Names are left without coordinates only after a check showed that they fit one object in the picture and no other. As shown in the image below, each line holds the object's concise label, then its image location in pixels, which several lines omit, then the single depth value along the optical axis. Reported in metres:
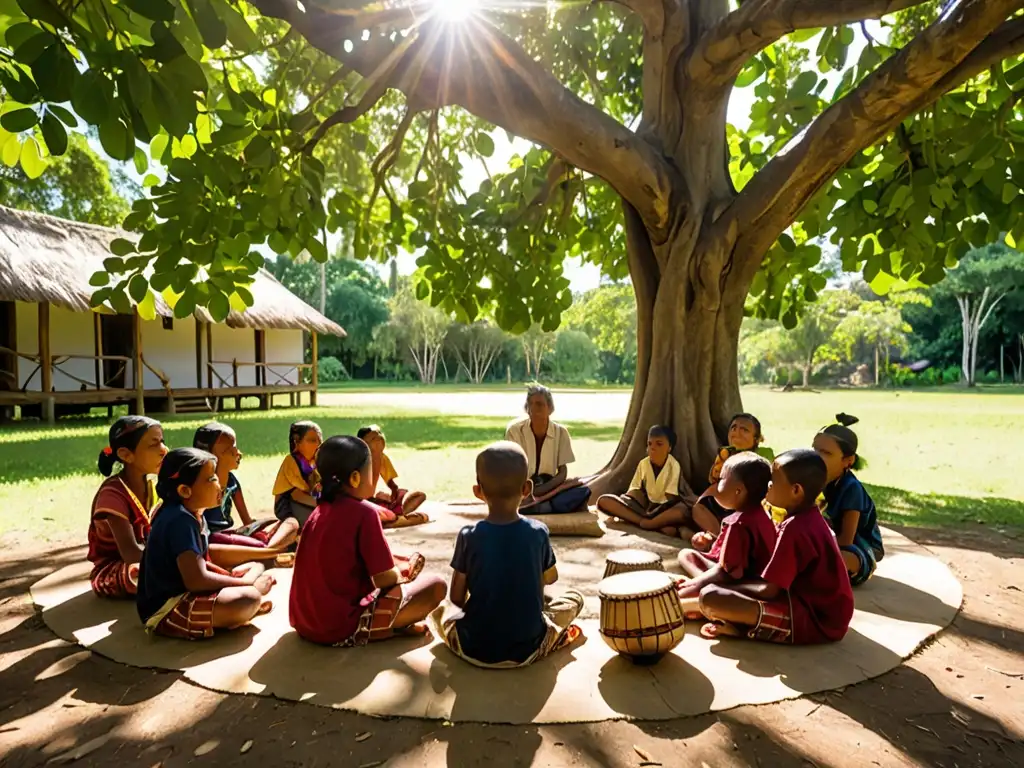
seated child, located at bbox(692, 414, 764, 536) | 5.14
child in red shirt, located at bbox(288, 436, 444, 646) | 3.13
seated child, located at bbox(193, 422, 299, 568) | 4.30
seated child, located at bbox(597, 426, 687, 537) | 5.59
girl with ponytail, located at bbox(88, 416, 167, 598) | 3.62
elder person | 5.81
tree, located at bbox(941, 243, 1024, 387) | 36.91
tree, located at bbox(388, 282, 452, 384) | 43.38
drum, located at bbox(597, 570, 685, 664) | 2.90
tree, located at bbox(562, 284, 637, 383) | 26.03
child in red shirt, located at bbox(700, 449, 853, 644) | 3.13
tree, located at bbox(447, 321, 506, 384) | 47.44
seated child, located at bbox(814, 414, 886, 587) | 3.94
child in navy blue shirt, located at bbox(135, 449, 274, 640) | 3.21
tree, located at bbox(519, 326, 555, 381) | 46.02
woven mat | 2.67
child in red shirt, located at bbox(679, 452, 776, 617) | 3.36
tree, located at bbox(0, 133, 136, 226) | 21.45
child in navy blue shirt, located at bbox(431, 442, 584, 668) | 2.94
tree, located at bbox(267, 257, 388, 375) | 47.50
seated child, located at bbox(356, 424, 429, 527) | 5.64
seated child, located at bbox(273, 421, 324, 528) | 5.02
